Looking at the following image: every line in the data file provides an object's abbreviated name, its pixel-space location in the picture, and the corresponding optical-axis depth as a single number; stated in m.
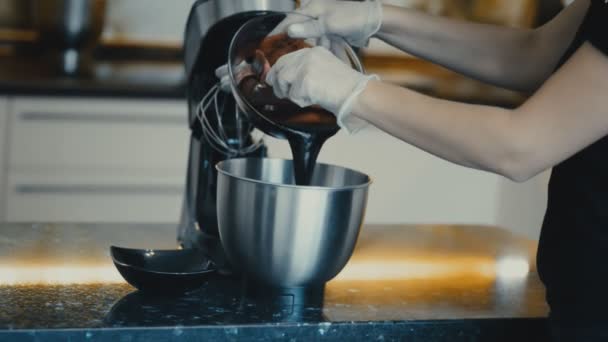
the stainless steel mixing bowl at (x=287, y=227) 1.80
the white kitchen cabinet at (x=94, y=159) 3.16
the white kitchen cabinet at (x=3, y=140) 3.10
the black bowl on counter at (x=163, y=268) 1.81
